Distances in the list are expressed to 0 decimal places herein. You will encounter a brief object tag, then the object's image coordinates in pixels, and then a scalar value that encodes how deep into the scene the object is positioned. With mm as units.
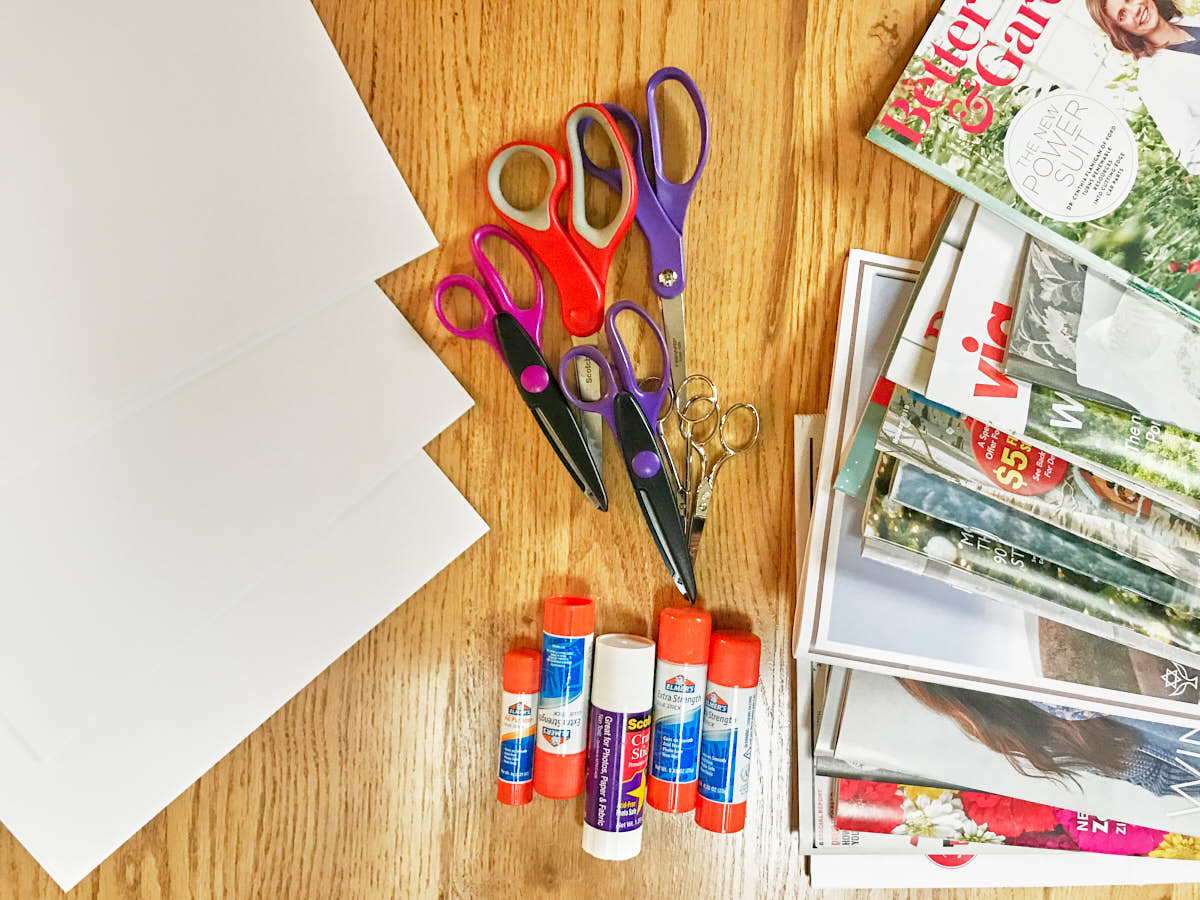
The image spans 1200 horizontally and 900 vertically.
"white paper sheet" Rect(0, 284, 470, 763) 583
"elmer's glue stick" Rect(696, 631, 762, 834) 635
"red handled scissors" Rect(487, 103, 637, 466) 602
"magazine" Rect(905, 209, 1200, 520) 567
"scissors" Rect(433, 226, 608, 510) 612
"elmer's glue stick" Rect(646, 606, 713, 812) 638
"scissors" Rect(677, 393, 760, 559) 636
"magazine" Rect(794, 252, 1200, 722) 624
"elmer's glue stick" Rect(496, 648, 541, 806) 652
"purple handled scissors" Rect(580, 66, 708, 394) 604
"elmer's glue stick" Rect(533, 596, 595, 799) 638
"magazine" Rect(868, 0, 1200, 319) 579
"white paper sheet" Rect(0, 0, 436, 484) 564
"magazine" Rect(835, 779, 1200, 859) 668
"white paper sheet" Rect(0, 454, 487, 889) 611
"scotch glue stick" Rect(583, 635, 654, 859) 638
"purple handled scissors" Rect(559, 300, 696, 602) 603
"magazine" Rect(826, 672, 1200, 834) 648
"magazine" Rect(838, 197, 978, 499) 596
